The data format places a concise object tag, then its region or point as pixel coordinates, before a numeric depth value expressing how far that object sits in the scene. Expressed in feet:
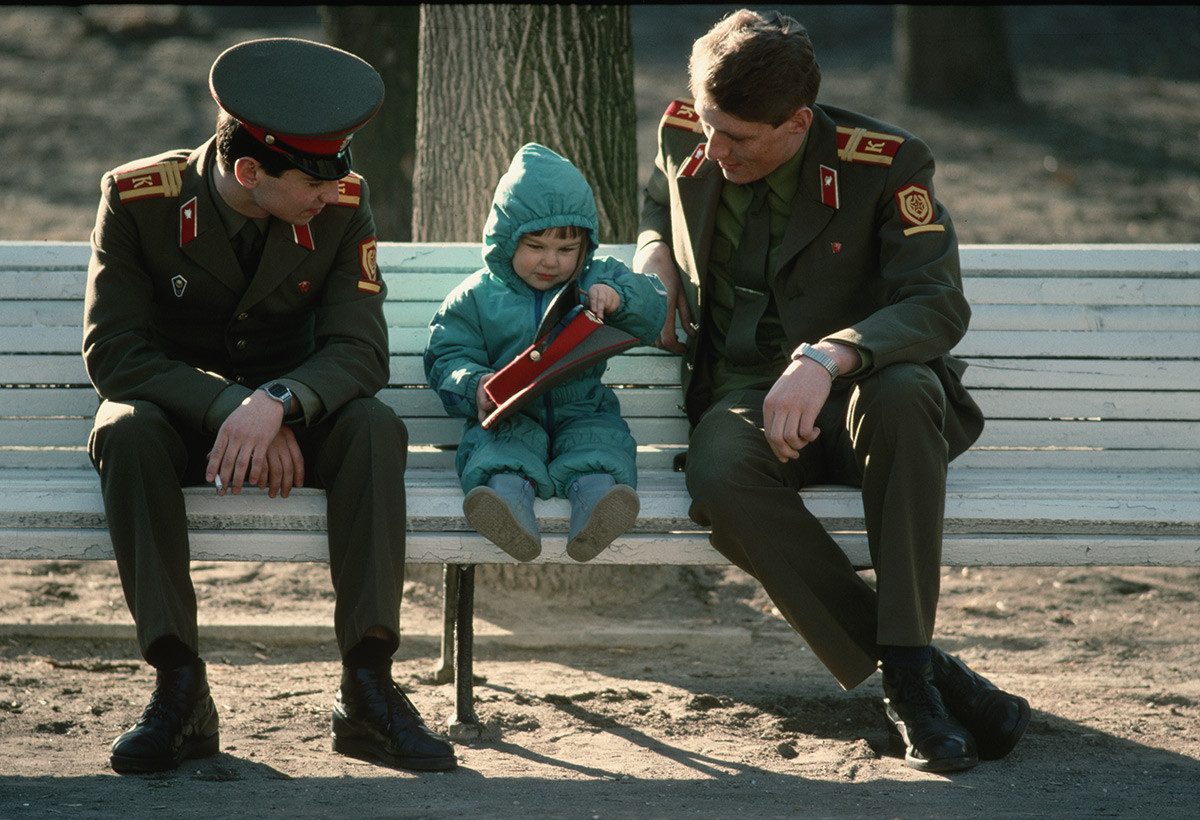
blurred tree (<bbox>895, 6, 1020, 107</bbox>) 86.17
